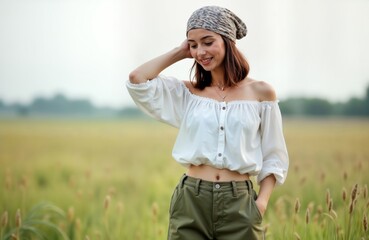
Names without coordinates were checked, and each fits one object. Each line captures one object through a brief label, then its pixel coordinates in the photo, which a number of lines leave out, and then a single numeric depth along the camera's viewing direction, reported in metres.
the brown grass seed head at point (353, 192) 2.48
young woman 2.14
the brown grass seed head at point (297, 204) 2.51
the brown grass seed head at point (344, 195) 2.59
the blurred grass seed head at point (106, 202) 2.80
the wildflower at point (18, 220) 2.74
